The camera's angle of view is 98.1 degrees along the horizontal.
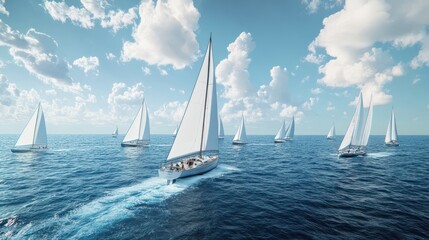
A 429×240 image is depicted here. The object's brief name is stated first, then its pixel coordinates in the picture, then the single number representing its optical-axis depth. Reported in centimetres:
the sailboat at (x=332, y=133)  13768
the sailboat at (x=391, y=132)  8300
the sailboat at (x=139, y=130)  6844
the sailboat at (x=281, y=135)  10119
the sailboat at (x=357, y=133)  4684
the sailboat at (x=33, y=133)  5241
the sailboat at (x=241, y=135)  8850
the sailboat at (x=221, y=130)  11035
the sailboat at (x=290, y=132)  11213
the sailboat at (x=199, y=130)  2473
